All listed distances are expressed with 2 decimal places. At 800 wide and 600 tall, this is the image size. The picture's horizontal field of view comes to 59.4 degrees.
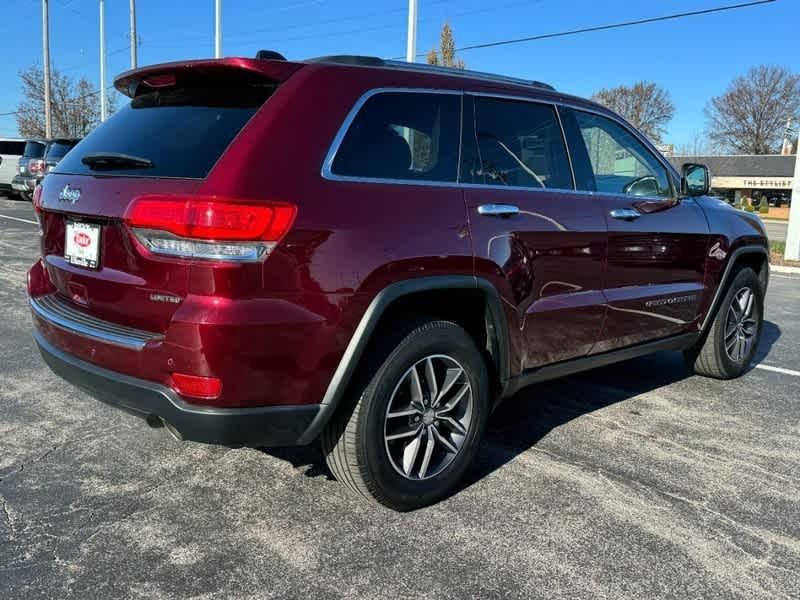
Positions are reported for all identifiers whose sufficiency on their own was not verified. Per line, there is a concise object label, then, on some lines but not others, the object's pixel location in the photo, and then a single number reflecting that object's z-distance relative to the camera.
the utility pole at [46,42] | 36.88
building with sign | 65.69
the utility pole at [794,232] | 14.61
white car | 23.47
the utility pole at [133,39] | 32.16
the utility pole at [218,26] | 23.64
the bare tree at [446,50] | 38.81
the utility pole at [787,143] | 73.18
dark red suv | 2.41
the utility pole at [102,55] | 36.06
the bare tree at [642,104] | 78.50
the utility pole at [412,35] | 17.02
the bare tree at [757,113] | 74.69
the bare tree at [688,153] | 82.58
